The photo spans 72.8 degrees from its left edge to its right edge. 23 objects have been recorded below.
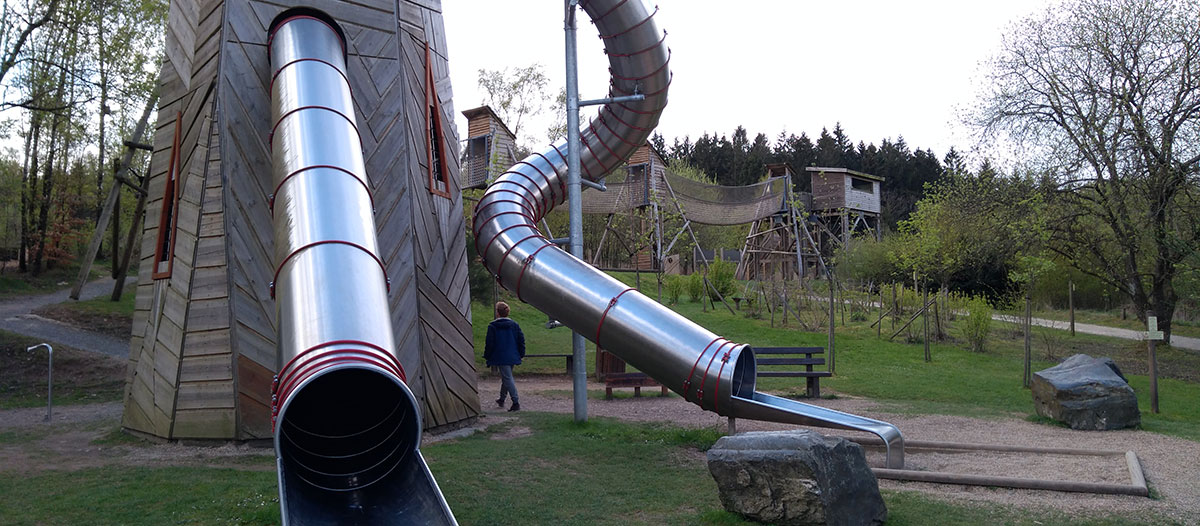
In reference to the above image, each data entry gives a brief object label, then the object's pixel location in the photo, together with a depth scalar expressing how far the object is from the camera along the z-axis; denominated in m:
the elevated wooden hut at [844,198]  38.19
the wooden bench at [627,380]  13.36
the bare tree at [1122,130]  19.42
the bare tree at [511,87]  36.03
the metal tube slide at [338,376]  4.75
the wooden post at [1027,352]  14.42
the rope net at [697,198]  33.19
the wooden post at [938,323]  20.77
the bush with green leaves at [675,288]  27.06
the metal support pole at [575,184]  9.95
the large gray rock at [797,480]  5.34
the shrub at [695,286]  27.66
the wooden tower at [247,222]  8.28
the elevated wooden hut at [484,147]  25.73
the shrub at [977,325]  19.81
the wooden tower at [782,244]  37.34
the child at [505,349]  11.43
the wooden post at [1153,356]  11.89
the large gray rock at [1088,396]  10.17
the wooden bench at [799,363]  13.64
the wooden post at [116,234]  23.55
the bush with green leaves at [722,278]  27.75
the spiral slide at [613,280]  8.01
